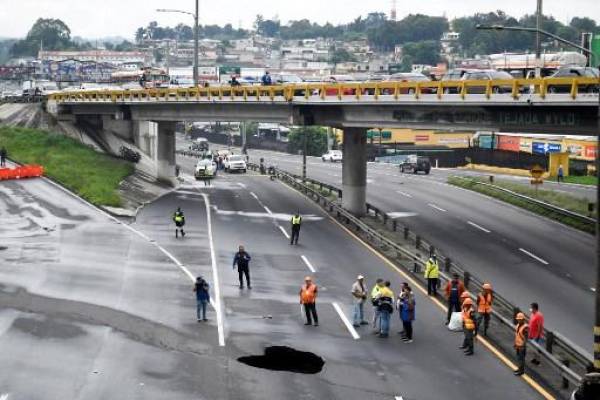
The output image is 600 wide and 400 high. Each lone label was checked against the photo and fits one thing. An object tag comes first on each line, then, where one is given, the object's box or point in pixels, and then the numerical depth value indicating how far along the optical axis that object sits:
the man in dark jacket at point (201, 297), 27.03
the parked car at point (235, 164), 87.81
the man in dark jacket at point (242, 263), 31.75
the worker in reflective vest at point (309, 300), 27.02
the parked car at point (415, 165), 87.31
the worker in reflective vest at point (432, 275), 30.83
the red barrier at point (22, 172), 59.12
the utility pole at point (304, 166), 67.40
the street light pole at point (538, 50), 41.20
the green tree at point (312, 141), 132.00
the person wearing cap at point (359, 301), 26.69
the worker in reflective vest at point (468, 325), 24.41
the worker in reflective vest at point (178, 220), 43.25
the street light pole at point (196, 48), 66.75
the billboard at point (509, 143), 97.31
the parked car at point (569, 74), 38.16
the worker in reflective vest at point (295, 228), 41.88
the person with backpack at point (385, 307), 25.92
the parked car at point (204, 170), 75.38
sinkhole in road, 23.42
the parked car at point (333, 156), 106.06
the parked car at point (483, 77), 41.97
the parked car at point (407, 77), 53.69
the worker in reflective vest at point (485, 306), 26.03
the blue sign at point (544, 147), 90.81
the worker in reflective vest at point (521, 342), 22.39
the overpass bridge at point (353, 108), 38.22
